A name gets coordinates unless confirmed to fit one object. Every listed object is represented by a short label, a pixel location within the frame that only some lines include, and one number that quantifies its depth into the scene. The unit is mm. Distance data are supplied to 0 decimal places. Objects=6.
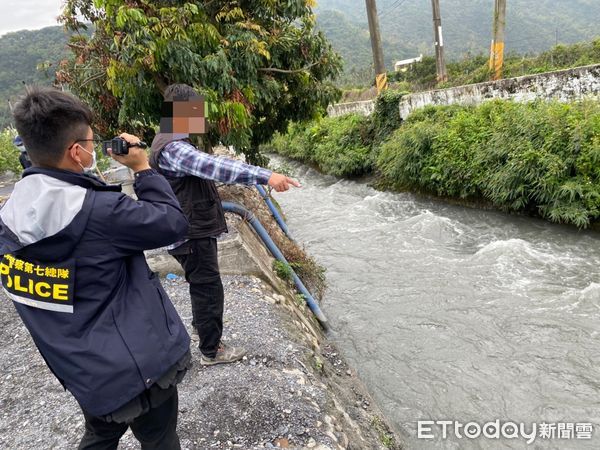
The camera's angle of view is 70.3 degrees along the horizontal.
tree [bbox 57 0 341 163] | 4793
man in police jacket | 1556
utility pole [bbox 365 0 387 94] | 16844
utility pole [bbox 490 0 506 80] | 15584
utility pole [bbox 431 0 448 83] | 19359
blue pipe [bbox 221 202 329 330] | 5664
